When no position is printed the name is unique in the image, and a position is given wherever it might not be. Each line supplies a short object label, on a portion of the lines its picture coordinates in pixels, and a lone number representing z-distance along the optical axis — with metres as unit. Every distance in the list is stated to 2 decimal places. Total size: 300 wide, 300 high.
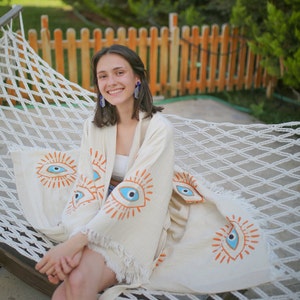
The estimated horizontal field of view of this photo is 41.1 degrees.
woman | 1.35
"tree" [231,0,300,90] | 3.78
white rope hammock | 1.56
